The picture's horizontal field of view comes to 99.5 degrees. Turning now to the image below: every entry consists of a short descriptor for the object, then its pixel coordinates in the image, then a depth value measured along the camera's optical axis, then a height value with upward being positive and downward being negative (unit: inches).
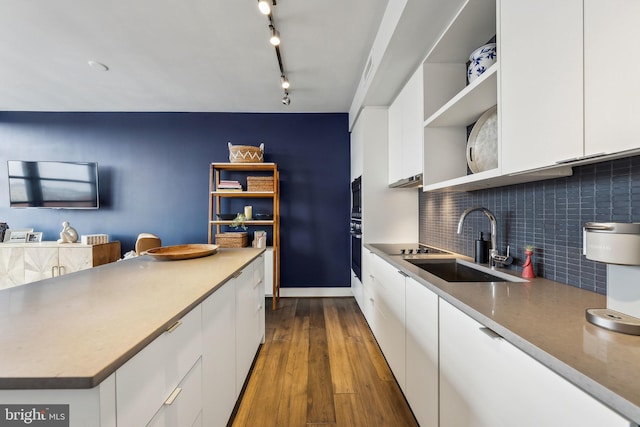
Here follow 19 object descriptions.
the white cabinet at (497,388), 22.4 -18.6
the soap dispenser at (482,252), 65.7 -9.8
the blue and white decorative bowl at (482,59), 55.2 +31.8
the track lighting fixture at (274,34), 70.3 +55.5
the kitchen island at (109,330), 21.0 -12.4
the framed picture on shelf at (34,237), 147.9 -13.1
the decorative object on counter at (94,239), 142.6 -13.9
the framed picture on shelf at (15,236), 145.5 -12.3
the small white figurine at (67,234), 143.0 -11.2
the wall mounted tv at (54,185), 149.5 +15.8
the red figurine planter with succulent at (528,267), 51.1 -10.6
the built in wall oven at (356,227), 120.6 -6.8
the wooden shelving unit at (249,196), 139.3 +9.1
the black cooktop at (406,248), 86.8 -13.1
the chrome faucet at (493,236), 60.6 -5.6
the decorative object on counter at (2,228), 146.0 -8.2
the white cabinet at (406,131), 79.7 +27.4
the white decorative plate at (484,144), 56.9 +15.1
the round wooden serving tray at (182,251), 68.5 -11.0
